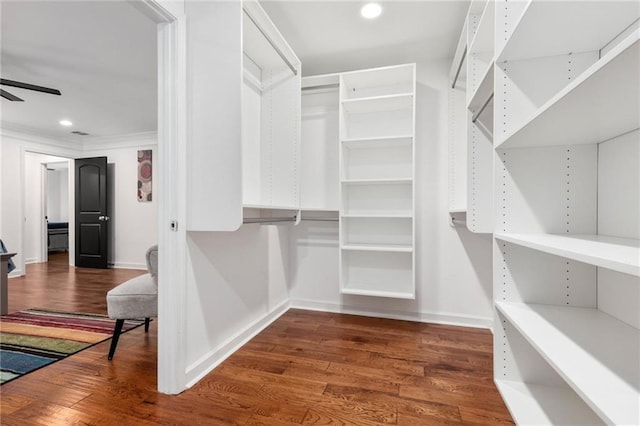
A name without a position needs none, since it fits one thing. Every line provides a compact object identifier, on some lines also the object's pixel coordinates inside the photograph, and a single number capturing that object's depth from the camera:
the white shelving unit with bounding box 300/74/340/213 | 3.12
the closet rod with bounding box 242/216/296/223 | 1.97
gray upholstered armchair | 2.15
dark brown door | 5.66
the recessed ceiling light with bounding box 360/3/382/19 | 2.12
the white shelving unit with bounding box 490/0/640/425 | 0.89
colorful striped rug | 2.10
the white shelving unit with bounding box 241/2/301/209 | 2.54
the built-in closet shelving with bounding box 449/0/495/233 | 1.83
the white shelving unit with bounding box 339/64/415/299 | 2.78
